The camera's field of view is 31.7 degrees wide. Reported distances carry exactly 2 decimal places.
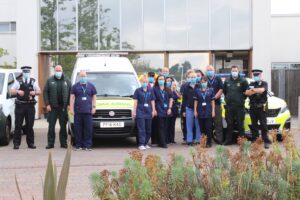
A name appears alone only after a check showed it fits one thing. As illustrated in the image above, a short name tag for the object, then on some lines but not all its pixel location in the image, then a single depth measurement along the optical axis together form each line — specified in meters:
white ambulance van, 12.42
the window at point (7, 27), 33.36
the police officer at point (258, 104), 12.45
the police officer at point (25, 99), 12.40
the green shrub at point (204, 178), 4.03
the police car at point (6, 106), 13.17
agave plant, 2.60
